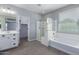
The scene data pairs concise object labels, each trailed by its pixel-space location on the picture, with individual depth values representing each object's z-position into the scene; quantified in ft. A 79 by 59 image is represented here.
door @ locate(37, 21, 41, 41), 11.81
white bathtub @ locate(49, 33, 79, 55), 5.25
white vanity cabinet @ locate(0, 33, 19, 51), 6.42
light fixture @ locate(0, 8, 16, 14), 7.43
